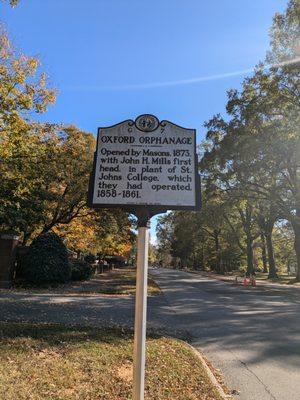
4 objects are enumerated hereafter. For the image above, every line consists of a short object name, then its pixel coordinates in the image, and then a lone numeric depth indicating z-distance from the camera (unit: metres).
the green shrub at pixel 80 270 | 27.58
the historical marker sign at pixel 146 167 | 4.68
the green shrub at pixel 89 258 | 46.47
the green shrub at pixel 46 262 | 21.44
